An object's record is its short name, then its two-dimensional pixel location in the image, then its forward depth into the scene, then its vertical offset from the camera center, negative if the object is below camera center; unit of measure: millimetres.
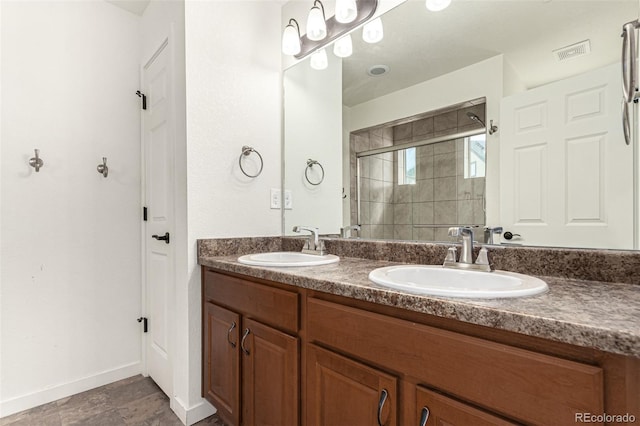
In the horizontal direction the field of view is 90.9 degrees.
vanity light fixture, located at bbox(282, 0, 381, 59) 1574 +998
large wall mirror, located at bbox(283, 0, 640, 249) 959 +341
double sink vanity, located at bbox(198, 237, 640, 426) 557 -301
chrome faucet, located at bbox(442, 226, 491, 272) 1102 -150
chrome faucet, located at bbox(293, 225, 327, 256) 1631 -174
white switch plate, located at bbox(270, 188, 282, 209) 1950 +92
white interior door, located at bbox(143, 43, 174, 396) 1772 -11
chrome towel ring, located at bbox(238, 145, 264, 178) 1791 +347
